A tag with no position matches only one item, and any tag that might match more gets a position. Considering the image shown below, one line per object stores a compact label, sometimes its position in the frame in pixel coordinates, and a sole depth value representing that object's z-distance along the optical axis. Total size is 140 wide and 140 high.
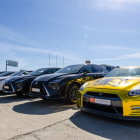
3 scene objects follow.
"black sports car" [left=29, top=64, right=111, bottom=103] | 5.35
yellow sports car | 3.29
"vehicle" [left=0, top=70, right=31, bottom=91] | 8.01
